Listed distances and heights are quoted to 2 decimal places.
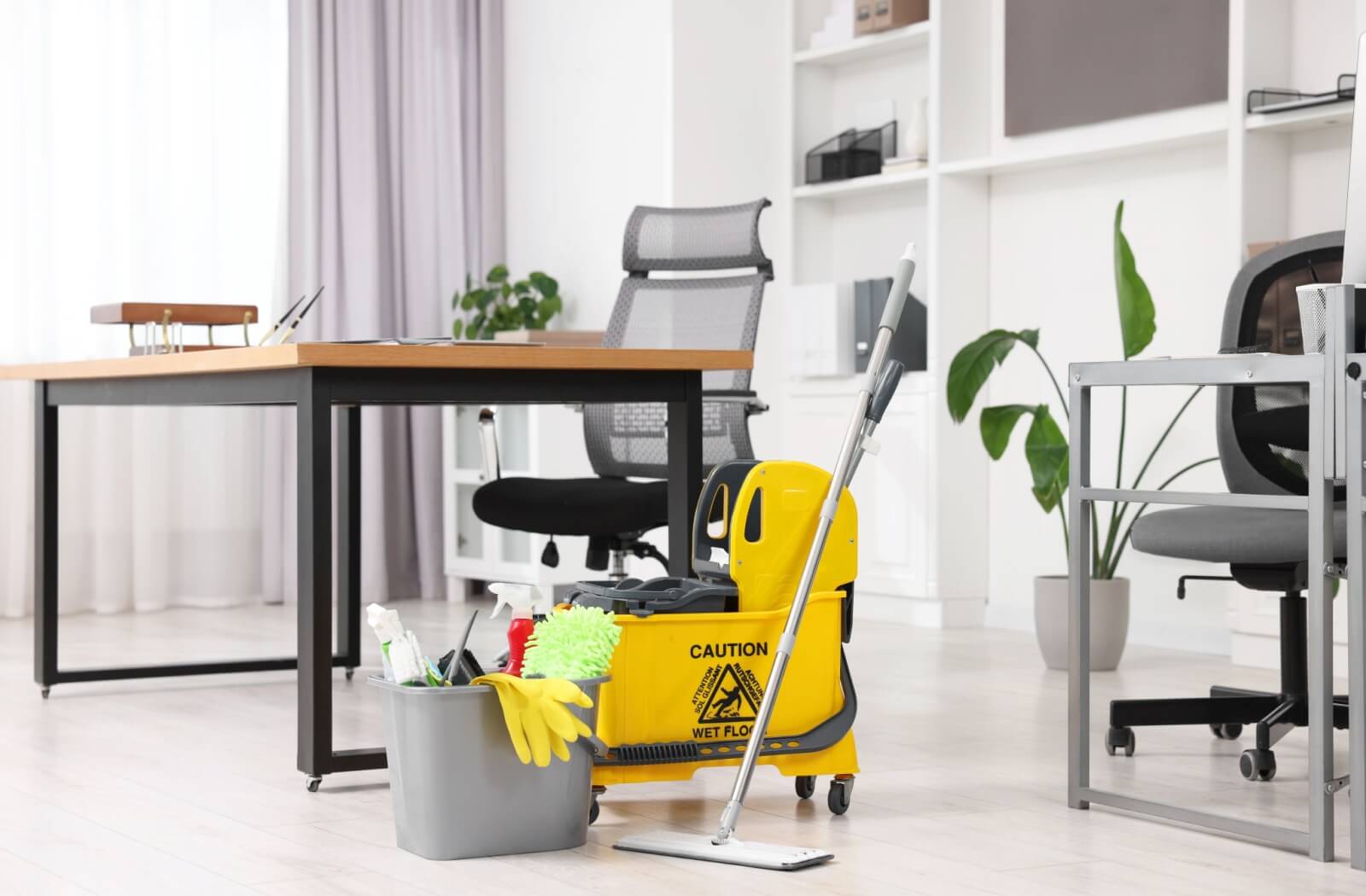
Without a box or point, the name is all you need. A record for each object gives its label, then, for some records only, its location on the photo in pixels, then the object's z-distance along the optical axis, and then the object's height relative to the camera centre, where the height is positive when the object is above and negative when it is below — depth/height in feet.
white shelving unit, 13.56 +1.99
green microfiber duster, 7.47 -1.06
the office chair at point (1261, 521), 9.07 -0.63
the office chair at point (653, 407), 12.14 +0.07
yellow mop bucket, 7.88 -1.15
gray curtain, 18.71 +2.31
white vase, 16.63 +2.66
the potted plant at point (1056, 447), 13.25 -0.34
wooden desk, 8.46 +0.09
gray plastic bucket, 7.24 -1.63
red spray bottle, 7.72 -0.99
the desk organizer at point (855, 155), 17.37 +2.58
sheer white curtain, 17.33 +1.77
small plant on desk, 18.33 +1.09
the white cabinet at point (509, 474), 17.79 -0.74
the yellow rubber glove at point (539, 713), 7.16 -1.30
